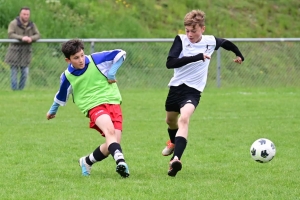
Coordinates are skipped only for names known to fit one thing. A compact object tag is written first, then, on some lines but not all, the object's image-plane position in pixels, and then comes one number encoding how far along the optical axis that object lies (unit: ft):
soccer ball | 47.01
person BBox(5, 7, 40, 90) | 101.96
